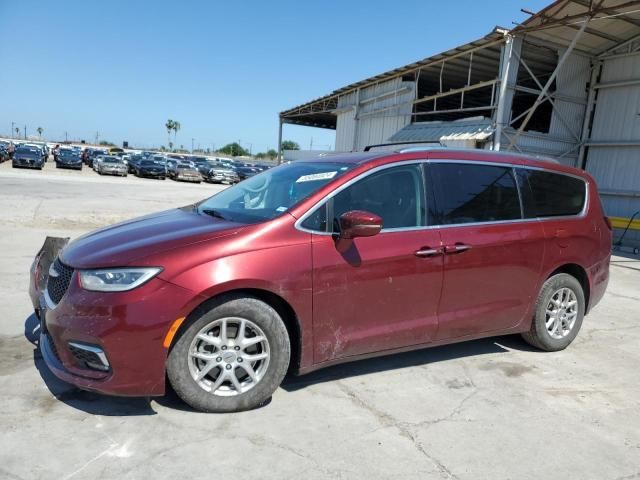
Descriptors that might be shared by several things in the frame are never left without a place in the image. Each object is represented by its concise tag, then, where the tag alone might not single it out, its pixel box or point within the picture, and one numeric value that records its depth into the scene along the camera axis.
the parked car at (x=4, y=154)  37.31
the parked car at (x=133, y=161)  36.24
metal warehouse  15.05
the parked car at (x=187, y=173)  34.59
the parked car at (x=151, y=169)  34.81
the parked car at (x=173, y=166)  35.57
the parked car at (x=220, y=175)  35.91
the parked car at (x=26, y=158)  32.44
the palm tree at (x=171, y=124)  132.00
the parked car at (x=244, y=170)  38.97
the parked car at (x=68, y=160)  36.50
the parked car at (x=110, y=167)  33.56
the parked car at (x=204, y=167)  37.88
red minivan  2.94
